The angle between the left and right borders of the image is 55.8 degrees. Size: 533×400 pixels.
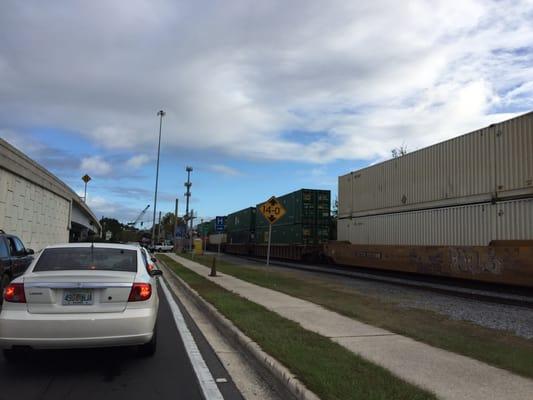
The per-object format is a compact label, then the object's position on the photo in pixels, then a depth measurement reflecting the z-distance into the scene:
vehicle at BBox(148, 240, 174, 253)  66.94
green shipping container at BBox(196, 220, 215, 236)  68.38
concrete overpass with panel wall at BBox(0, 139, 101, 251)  22.52
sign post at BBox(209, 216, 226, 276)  31.97
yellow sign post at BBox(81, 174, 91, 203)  51.41
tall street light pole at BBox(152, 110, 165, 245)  54.53
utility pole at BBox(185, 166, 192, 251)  57.16
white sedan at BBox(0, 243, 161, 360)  5.70
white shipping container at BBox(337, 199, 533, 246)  14.74
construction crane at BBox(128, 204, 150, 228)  158.20
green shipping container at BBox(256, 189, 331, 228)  32.19
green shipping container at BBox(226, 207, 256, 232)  45.84
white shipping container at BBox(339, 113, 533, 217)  14.85
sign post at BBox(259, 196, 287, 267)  17.77
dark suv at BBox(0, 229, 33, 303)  10.39
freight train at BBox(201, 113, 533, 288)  14.69
